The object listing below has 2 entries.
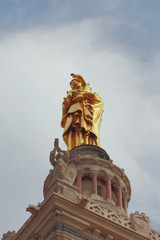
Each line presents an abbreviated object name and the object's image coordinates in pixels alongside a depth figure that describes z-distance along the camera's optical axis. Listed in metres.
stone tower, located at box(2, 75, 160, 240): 23.78
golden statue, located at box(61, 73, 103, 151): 38.88
